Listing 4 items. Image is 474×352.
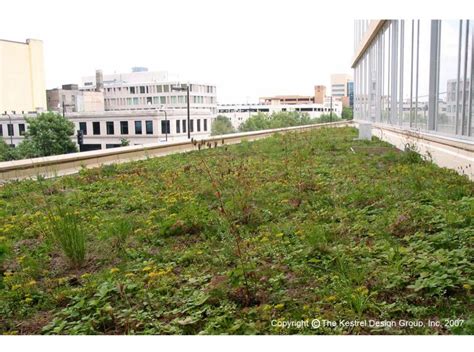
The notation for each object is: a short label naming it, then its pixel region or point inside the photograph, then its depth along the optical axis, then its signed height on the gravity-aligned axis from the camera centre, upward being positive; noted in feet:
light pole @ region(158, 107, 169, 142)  134.60 -2.08
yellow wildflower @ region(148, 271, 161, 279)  9.22 -3.21
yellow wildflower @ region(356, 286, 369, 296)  7.82 -3.09
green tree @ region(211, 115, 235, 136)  162.87 -4.22
